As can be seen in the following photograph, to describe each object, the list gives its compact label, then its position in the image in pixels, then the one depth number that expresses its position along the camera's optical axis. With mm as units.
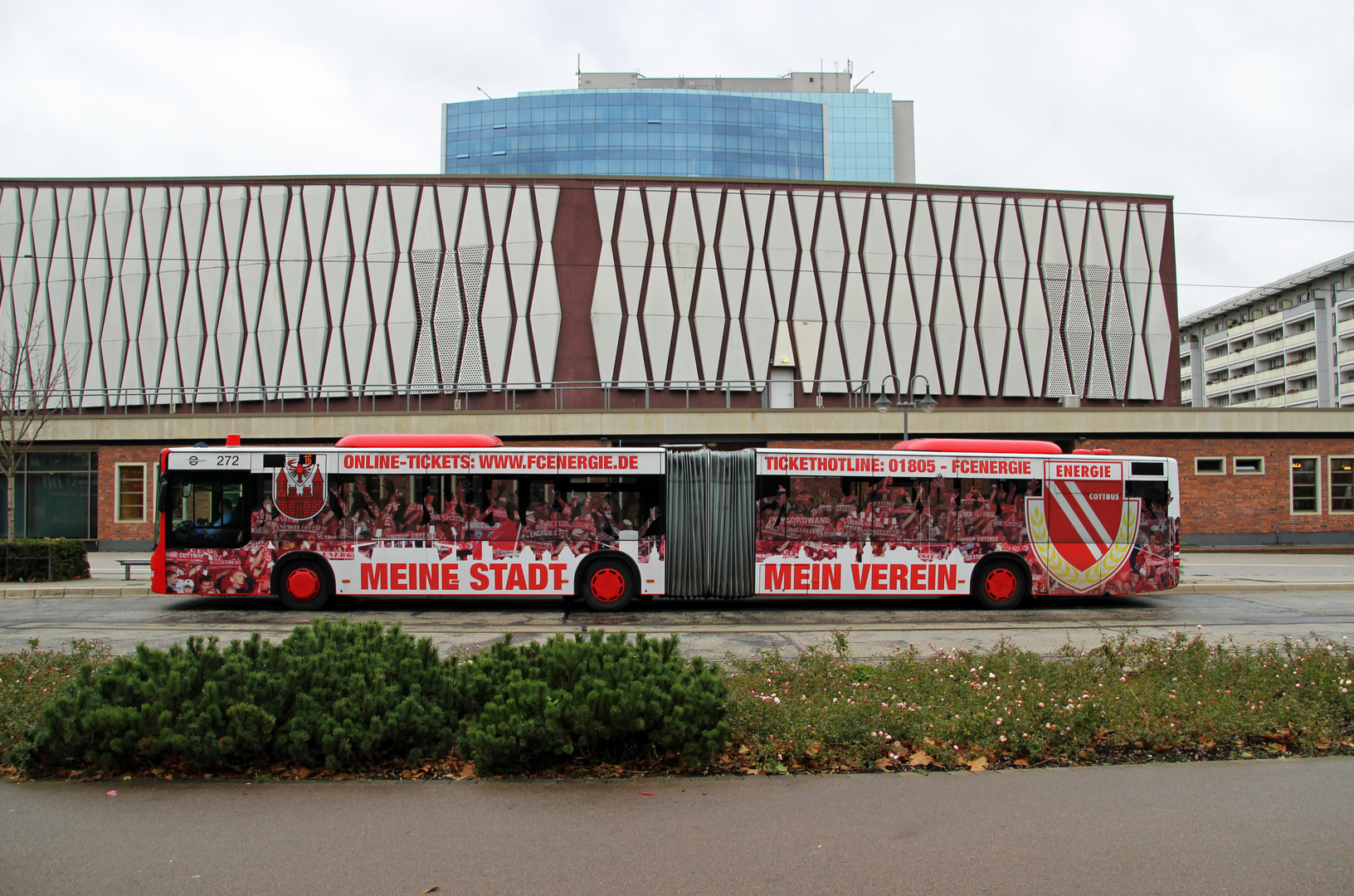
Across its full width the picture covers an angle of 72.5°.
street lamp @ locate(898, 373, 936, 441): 25441
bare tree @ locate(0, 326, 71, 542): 21641
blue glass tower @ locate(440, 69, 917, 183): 95812
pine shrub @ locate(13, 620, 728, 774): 5555
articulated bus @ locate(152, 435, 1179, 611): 14844
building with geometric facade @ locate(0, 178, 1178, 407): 36000
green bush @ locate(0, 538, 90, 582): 18406
